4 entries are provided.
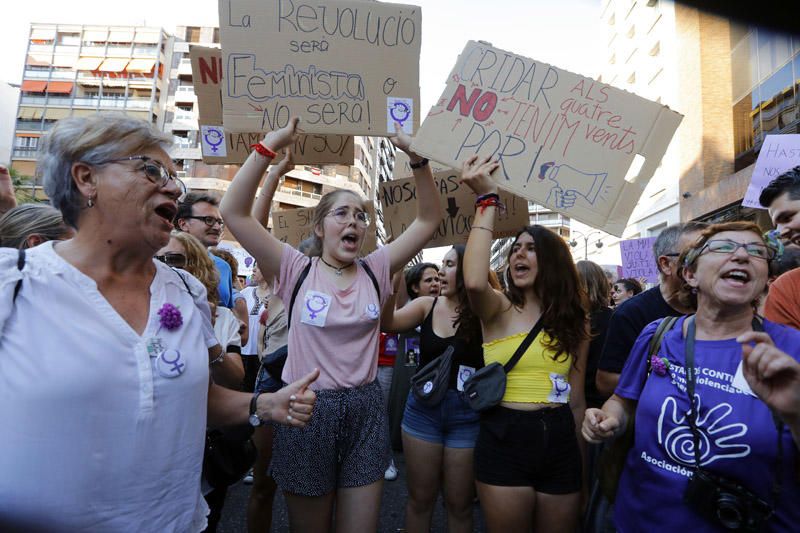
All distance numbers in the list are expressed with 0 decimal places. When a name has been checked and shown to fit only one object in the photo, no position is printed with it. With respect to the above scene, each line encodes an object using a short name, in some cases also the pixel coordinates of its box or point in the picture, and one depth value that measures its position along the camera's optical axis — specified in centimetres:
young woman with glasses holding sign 219
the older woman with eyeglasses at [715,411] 155
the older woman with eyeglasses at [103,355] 121
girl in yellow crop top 227
